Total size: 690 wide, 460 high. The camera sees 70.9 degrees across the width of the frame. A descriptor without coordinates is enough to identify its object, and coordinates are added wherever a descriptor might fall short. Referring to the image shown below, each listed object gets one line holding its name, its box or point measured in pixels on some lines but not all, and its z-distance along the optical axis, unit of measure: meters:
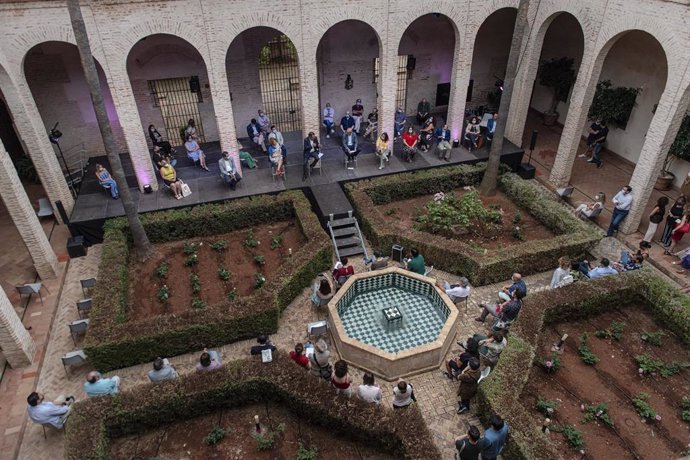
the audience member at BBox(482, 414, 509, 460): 7.60
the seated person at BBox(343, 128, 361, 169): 15.84
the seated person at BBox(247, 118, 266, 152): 17.05
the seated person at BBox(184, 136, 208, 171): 15.97
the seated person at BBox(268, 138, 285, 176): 15.01
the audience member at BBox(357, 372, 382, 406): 8.55
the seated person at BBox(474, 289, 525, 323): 10.18
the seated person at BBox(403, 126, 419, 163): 16.30
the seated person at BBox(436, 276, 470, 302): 11.14
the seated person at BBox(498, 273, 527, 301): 10.41
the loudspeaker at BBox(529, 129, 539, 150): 16.55
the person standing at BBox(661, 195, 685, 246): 12.52
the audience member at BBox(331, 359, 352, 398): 8.69
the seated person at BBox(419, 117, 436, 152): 16.89
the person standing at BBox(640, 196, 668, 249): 12.30
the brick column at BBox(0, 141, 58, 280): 11.27
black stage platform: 14.16
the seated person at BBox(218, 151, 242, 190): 14.66
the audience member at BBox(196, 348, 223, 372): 9.03
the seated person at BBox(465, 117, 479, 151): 16.84
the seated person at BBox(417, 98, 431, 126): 19.05
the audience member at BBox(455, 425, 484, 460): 7.28
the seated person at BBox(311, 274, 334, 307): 11.03
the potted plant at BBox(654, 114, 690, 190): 14.22
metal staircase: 13.27
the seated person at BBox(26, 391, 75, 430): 8.40
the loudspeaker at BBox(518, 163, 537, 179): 16.56
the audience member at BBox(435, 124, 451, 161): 16.44
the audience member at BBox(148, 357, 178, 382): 9.11
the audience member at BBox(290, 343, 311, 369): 9.26
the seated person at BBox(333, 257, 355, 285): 11.66
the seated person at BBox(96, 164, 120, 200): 14.59
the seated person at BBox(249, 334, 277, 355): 9.52
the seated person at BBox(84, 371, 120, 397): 8.82
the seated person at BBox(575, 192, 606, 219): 14.06
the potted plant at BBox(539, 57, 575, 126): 18.59
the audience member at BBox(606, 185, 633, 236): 13.16
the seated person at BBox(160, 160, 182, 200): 14.45
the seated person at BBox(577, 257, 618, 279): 11.47
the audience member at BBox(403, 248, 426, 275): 11.71
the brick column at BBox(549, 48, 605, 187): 14.01
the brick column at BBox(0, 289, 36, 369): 9.84
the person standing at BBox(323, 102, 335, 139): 17.94
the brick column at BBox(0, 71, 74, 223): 12.70
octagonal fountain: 9.89
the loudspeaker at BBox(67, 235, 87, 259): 13.38
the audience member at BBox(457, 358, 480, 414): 8.72
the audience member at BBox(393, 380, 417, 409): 8.45
